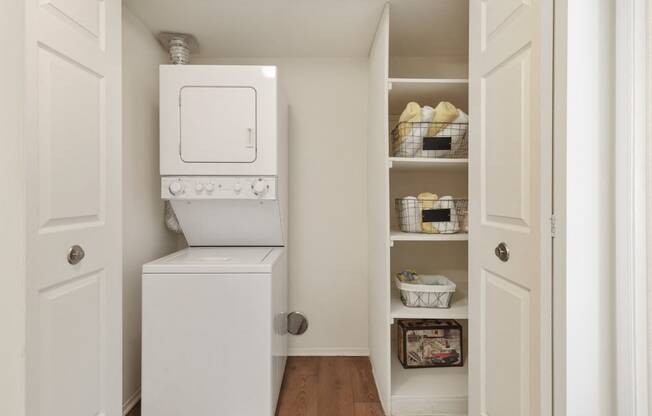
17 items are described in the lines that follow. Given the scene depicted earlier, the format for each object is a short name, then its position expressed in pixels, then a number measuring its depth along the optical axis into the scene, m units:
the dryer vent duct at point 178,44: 2.26
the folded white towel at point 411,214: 2.00
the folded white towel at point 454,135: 1.96
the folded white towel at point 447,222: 1.97
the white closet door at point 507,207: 1.06
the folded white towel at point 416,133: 1.96
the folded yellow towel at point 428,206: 1.98
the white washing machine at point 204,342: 1.73
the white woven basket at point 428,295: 1.98
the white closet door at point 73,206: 1.07
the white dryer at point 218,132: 2.04
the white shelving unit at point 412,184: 1.92
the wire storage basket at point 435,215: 1.97
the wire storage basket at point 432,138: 1.97
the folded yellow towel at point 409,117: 1.96
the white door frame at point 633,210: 0.86
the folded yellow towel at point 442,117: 1.94
